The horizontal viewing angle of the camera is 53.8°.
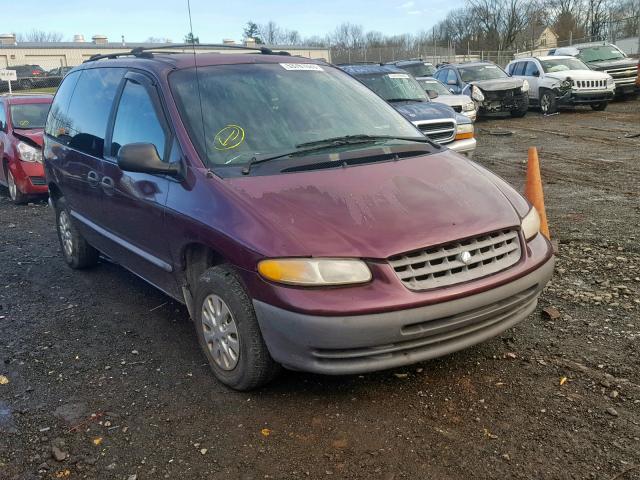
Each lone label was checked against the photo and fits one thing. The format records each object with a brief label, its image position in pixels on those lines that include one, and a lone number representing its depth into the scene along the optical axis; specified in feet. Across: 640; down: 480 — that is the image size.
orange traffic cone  18.58
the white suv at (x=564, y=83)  61.72
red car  31.07
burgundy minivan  9.77
